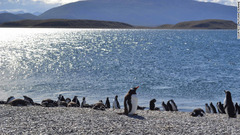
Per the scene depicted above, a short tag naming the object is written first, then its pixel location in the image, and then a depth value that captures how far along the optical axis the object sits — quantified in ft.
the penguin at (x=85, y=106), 55.49
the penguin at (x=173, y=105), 59.53
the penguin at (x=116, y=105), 61.61
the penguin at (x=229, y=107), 48.57
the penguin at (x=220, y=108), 57.28
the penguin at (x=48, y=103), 54.80
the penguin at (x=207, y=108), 60.99
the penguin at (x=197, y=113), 50.55
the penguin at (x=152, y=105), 59.57
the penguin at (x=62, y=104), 55.01
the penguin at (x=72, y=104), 54.85
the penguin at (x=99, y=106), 50.71
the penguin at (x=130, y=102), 43.75
